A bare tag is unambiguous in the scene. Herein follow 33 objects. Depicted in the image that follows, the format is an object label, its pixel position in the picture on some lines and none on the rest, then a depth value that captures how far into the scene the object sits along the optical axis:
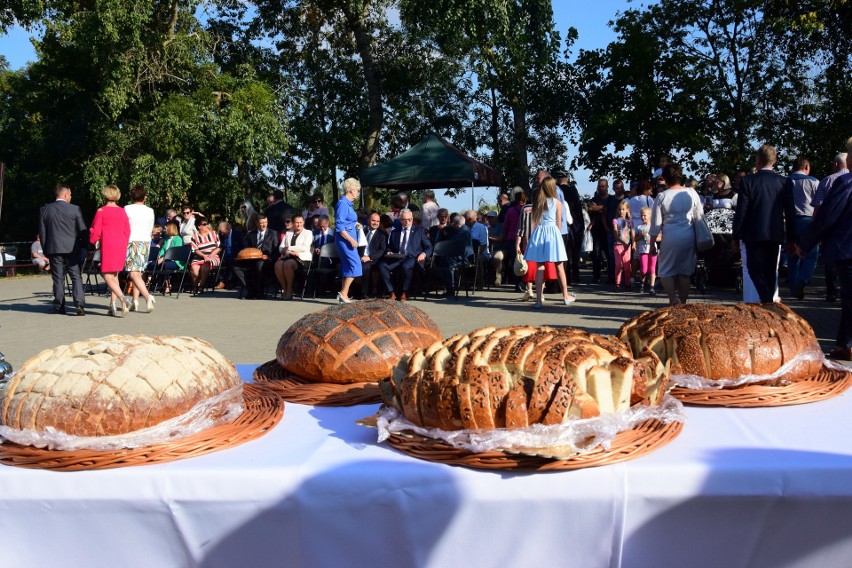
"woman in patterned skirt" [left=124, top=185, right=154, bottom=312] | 12.01
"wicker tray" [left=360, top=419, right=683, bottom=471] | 1.66
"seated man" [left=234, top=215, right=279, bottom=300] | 15.18
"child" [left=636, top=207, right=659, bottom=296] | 13.29
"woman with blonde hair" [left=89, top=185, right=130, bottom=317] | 11.33
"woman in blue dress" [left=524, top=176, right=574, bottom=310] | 11.00
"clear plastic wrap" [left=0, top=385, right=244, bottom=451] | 1.80
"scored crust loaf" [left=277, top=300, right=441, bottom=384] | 2.36
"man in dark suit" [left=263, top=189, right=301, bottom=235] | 16.52
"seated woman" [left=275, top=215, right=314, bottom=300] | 14.73
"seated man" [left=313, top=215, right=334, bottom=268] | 15.20
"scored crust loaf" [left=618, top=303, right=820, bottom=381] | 2.16
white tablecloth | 1.66
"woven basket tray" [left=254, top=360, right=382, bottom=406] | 2.25
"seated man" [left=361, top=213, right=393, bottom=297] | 13.79
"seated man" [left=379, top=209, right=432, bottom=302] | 13.59
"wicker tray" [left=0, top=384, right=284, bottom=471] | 1.77
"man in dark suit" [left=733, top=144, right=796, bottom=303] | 7.68
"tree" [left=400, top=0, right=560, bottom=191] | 21.83
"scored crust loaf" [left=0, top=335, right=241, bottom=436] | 1.84
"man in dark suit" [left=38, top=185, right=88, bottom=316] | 11.74
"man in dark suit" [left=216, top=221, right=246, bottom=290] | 16.73
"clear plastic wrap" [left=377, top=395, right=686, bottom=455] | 1.66
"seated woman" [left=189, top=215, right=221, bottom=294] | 16.69
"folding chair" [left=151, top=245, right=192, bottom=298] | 15.76
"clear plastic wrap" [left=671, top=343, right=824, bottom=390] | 2.14
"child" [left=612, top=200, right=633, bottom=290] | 14.23
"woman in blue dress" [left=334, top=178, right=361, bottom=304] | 11.91
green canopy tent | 17.45
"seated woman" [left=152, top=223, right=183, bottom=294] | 16.83
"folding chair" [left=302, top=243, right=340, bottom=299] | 14.38
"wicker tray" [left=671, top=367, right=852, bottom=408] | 2.08
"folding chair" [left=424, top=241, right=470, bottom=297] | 14.09
